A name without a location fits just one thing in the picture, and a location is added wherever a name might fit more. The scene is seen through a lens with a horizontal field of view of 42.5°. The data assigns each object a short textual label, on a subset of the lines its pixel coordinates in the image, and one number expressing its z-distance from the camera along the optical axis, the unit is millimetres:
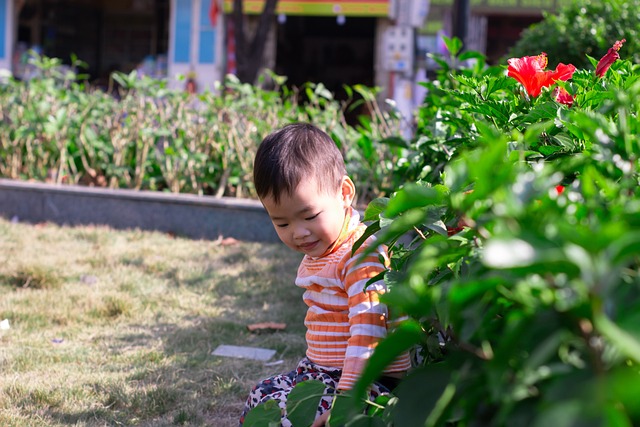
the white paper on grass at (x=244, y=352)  3080
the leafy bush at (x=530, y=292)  762
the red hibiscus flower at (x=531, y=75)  1851
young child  1884
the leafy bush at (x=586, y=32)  4891
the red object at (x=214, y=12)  13594
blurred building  12930
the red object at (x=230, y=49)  13633
